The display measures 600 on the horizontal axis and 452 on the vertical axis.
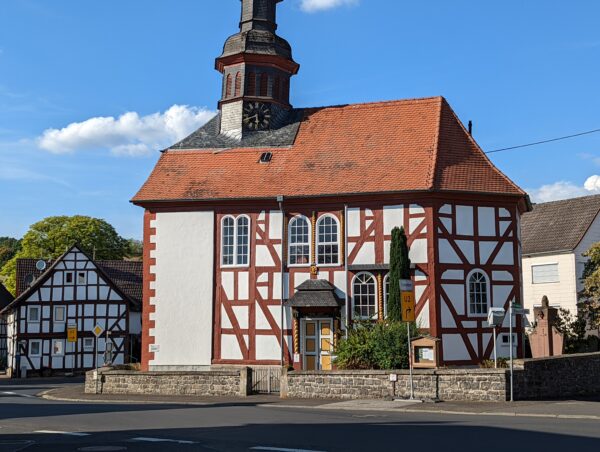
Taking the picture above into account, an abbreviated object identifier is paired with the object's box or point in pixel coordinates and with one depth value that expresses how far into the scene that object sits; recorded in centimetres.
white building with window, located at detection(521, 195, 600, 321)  4475
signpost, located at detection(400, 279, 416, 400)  2158
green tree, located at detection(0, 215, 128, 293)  7156
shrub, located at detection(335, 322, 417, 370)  2414
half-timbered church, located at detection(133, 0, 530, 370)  2859
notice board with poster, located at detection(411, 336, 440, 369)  2316
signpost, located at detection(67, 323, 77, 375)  4656
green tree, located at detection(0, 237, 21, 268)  10762
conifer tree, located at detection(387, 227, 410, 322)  2703
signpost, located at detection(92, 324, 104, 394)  2997
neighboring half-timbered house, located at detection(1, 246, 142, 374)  4734
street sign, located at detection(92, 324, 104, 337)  2997
